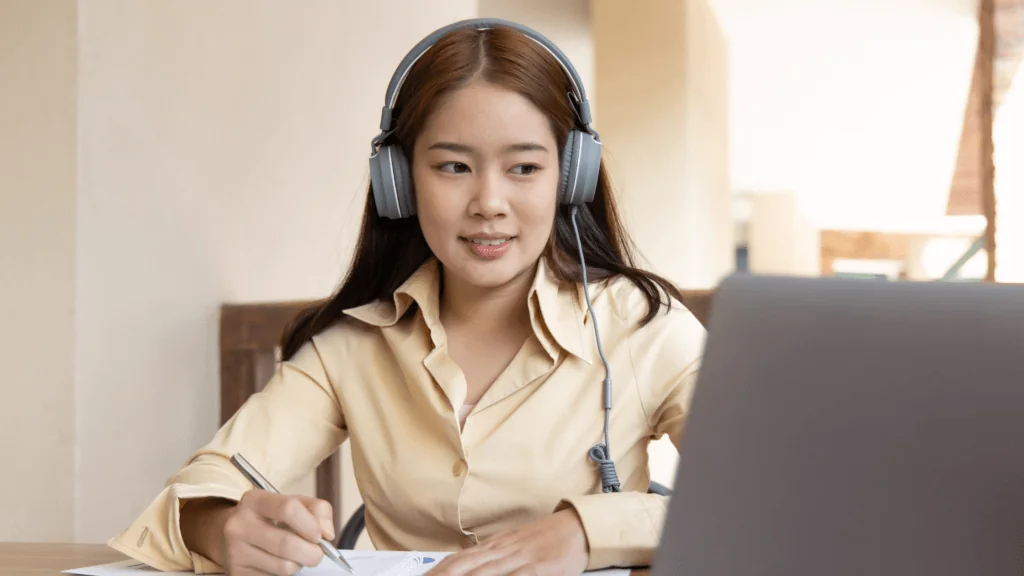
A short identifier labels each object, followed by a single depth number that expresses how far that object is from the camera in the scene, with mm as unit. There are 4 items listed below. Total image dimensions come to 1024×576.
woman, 1218
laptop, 440
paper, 907
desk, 976
